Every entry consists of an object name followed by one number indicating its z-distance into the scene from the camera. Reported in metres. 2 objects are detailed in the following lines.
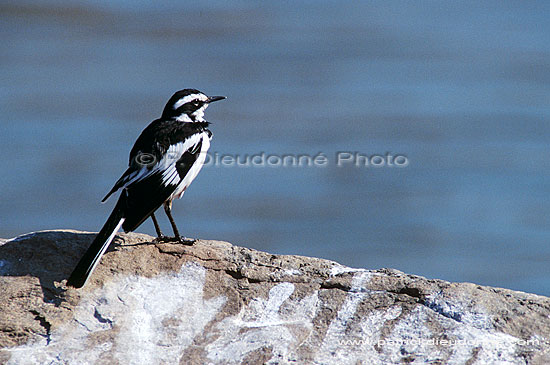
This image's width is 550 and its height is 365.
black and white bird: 11.37
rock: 9.30
